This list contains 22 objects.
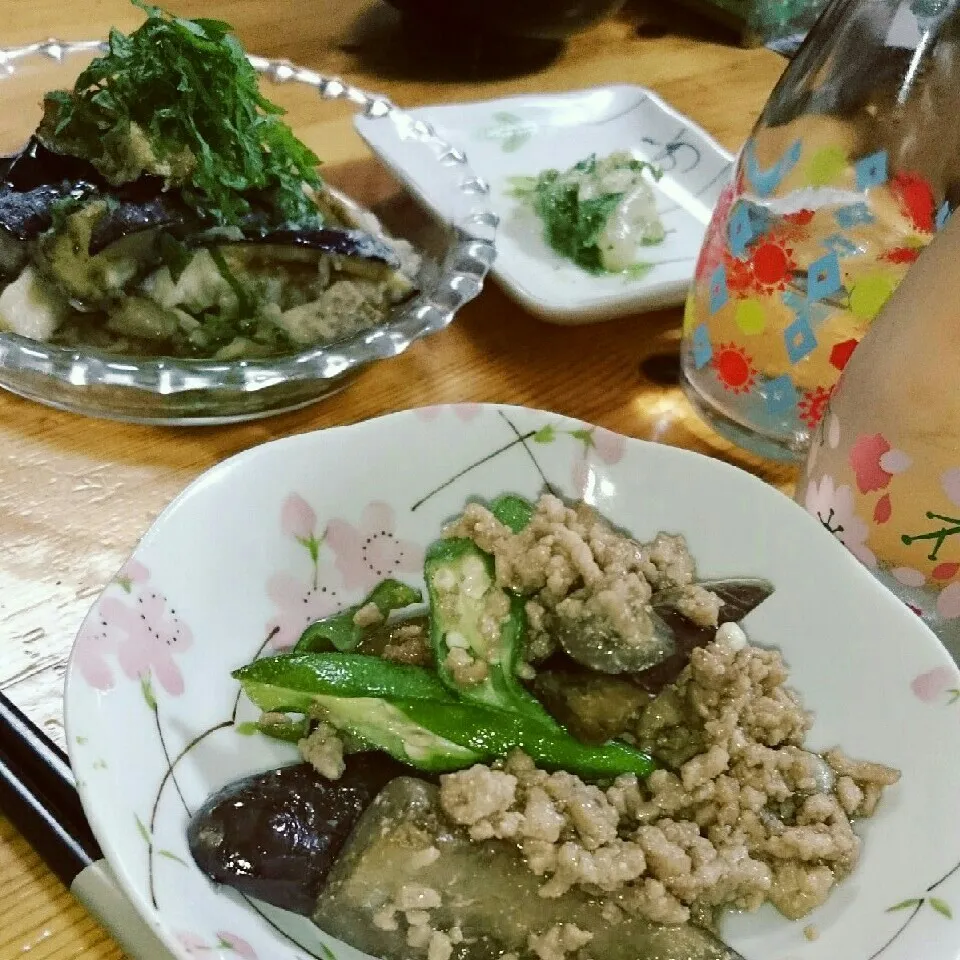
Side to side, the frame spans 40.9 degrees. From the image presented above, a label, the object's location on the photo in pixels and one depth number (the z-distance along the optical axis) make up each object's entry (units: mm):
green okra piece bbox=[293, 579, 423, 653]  270
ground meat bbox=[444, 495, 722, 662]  247
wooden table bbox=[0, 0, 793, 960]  272
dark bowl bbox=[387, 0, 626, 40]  558
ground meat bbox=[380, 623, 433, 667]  260
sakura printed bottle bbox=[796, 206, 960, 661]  274
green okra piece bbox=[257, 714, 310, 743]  256
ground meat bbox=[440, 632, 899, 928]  227
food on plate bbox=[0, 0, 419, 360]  339
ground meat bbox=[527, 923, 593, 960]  222
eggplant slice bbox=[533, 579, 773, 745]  244
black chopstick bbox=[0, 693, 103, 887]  231
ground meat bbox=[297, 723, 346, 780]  239
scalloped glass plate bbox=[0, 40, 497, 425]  316
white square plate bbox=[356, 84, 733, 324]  391
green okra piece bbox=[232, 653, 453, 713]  245
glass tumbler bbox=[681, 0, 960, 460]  323
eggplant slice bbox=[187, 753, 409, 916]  223
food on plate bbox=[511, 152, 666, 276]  410
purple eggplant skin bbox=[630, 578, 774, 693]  247
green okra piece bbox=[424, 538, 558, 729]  249
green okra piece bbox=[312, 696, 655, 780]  243
